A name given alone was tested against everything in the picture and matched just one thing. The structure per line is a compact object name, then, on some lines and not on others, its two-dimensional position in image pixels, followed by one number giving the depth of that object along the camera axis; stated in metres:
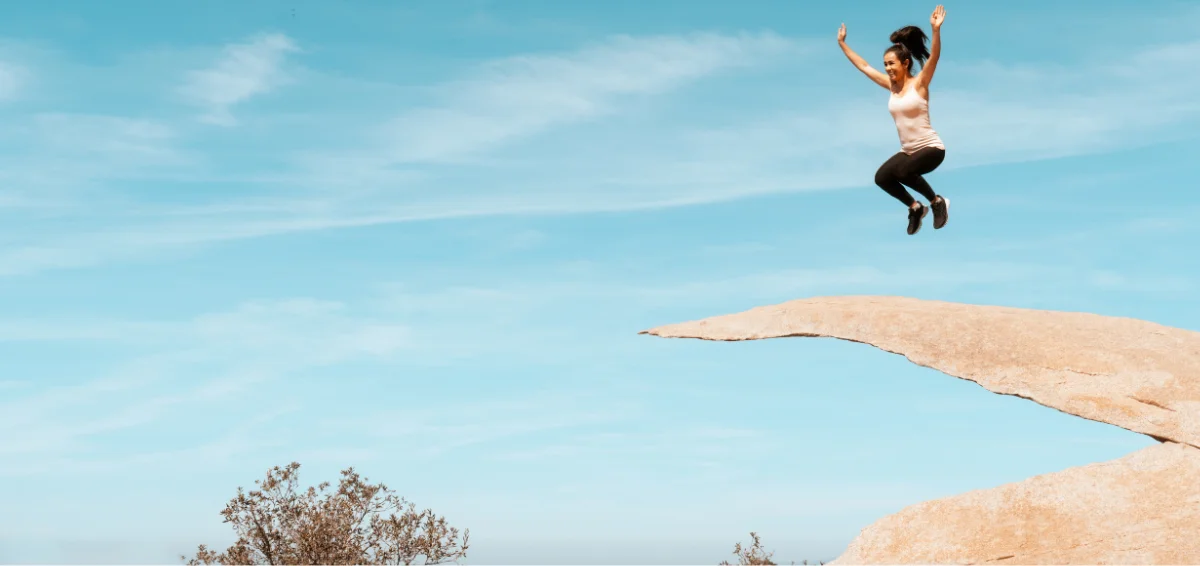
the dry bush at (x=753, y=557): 15.57
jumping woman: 13.46
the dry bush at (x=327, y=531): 15.35
